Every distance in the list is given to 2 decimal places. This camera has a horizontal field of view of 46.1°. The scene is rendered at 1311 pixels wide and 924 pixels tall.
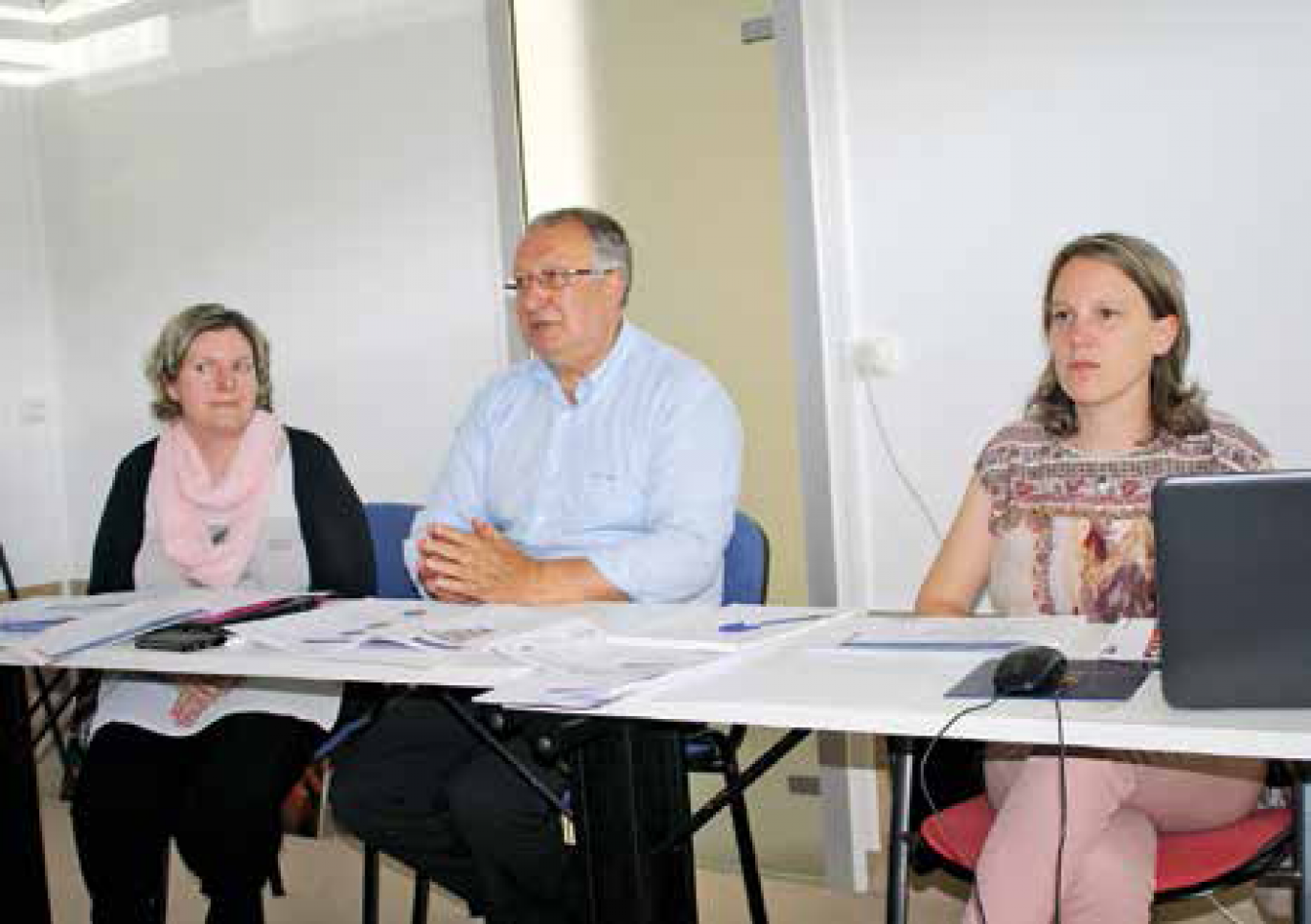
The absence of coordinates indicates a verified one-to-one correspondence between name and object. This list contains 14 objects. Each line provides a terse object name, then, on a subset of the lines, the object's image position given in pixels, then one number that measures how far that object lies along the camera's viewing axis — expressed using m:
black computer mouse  1.63
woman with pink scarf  2.57
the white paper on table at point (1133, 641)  1.79
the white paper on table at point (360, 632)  2.11
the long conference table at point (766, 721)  1.50
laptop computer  1.47
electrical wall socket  3.29
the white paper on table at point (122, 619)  2.34
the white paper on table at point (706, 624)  2.06
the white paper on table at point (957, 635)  1.91
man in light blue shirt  2.39
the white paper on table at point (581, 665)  1.78
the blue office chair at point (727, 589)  2.52
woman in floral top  2.30
